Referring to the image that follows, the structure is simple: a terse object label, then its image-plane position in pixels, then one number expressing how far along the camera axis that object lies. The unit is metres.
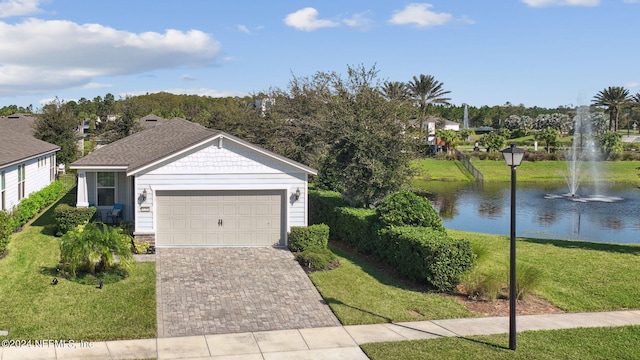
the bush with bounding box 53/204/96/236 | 21.08
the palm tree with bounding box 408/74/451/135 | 78.88
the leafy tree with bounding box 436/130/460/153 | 72.41
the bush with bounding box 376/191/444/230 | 18.09
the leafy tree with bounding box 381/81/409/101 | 24.66
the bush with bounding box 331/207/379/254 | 19.73
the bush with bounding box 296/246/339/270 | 17.84
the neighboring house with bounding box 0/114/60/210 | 22.33
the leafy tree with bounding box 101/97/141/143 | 46.22
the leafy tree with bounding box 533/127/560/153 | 69.38
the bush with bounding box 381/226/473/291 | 15.31
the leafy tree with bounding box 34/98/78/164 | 39.56
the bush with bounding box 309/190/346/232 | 24.19
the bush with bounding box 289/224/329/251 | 19.98
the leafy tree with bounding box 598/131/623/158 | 65.81
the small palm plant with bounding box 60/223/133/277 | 15.64
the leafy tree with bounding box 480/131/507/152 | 69.38
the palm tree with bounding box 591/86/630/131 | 84.56
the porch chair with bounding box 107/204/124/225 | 22.37
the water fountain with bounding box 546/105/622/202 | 42.50
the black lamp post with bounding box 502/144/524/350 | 11.30
